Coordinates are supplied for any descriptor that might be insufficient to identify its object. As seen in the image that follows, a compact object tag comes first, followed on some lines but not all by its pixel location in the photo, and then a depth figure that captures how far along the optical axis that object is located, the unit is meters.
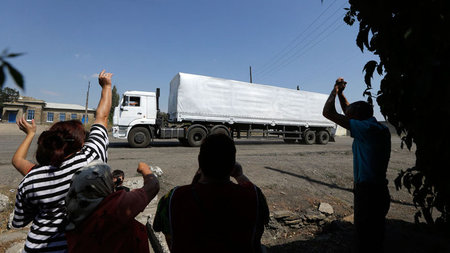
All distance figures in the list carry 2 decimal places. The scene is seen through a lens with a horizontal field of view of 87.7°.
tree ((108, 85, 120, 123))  46.99
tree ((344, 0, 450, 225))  0.93
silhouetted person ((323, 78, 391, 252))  1.99
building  32.75
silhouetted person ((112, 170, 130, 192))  2.45
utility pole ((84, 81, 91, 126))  32.81
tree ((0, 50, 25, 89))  0.59
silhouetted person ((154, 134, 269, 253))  1.19
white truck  10.94
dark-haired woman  1.34
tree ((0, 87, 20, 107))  34.64
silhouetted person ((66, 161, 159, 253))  1.17
